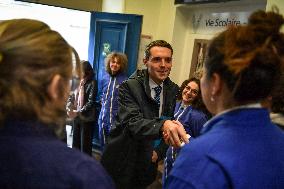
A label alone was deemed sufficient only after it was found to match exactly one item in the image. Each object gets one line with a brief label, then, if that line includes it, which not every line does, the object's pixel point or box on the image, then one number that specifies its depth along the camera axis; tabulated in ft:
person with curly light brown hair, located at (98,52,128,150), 9.21
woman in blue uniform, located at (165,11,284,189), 1.92
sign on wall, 8.73
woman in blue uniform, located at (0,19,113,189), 1.68
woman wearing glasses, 5.68
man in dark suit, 4.35
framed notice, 11.03
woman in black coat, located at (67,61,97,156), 9.65
